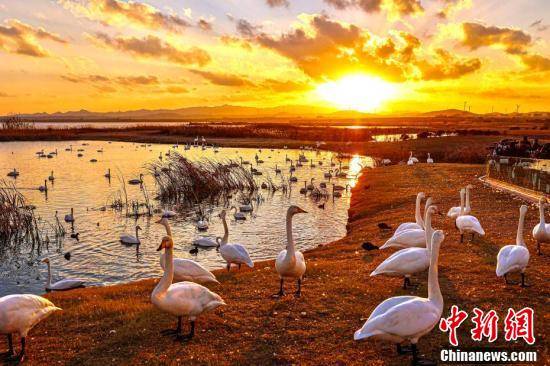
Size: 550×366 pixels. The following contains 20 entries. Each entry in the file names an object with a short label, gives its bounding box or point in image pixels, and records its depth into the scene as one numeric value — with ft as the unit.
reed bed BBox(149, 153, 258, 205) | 106.32
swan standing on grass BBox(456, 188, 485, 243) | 48.85
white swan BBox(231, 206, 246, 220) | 84.69
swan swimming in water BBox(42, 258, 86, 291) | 48.52
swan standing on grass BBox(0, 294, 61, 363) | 25.31
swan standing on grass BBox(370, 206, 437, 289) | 34.35
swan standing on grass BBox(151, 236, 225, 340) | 26.66
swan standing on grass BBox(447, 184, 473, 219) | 61.76
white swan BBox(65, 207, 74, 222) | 80.12
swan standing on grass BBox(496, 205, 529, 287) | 34.06
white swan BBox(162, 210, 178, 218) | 86.99
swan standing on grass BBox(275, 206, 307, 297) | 34.73
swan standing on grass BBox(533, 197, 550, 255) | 43.37
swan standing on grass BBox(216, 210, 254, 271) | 48.52
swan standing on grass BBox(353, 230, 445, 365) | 22.59
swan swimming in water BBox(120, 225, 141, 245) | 68.13
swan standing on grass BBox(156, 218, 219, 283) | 37.50
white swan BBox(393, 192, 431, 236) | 49.16
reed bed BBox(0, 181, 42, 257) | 69.21
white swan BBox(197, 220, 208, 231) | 77.46
